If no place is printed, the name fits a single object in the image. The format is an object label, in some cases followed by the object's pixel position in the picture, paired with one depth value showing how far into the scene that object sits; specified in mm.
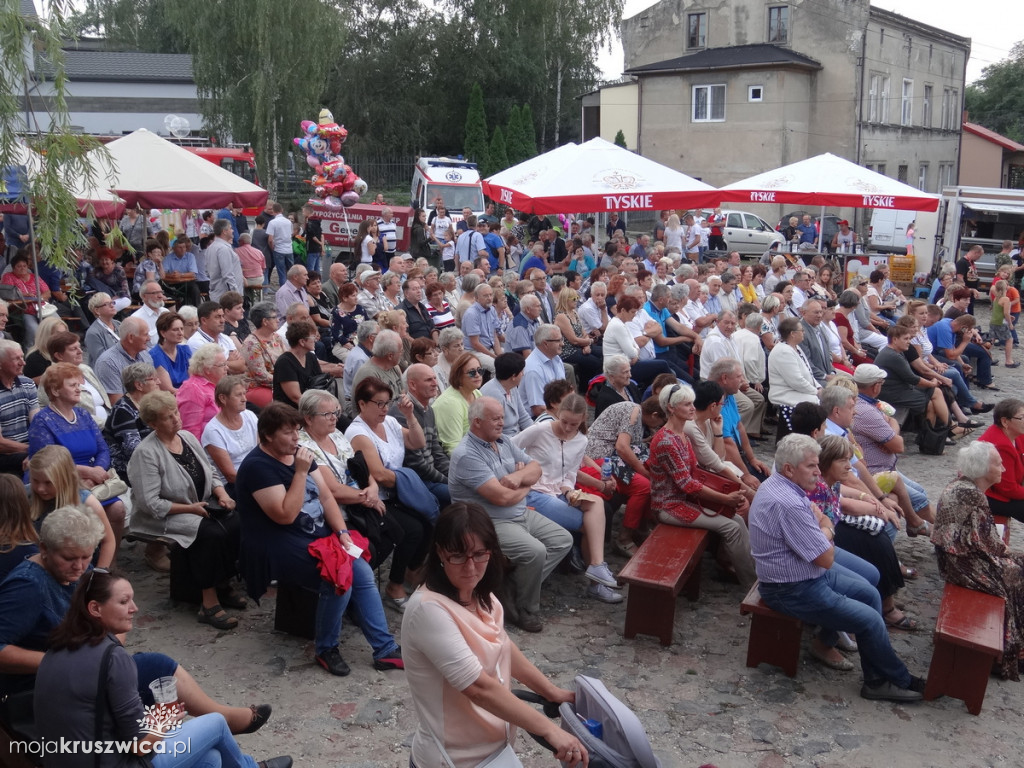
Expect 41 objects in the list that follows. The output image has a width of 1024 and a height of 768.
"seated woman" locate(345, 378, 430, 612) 5633
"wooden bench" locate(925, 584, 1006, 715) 4934
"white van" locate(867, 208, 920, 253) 25562
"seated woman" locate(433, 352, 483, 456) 6496
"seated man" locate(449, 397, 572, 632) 5508
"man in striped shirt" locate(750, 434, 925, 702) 4969
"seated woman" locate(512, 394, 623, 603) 6121
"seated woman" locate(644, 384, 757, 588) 6160
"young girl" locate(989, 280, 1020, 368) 14320
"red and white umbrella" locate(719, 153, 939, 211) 13523
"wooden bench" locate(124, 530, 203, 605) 5484
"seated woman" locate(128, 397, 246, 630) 5352
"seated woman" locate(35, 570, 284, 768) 3049
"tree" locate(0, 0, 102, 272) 6188
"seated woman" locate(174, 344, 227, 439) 6281
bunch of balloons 18734
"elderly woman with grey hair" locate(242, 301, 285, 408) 7484
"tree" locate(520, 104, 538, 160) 37938
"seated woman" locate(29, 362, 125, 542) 5363
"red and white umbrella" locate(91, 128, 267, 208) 10430
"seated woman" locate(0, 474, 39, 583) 4031
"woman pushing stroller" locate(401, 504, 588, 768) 2990
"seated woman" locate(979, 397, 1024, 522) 6578
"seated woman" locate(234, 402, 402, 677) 4793
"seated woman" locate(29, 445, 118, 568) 4422
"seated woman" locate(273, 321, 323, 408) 7125
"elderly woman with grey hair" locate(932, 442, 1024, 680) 5409
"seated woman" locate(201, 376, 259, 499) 5781
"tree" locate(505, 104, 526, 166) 37375
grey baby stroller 3094
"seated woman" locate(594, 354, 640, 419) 7402
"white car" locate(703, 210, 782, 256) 27984
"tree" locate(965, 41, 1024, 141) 55281
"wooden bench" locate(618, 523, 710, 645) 5484
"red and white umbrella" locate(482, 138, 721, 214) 11273
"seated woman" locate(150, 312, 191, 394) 7152
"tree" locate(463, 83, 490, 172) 37062
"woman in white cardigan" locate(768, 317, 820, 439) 9000
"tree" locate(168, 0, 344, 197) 28312
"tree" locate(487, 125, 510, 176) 36656
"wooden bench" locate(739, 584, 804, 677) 5250
